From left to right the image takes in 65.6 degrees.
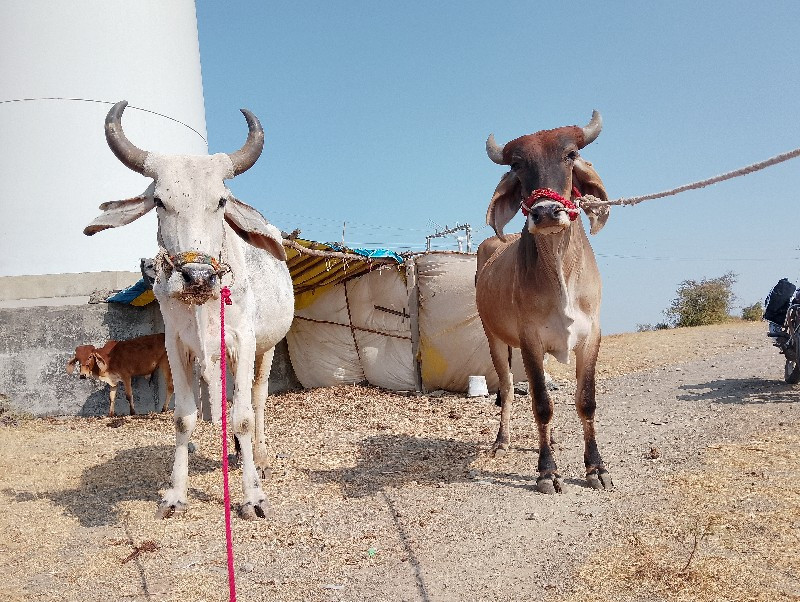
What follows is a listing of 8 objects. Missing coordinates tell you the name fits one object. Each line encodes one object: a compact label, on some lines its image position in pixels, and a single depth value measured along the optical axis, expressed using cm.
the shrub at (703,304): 2409
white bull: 386
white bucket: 956
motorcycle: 786
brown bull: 447
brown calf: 921
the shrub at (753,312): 2425
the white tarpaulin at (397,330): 978
